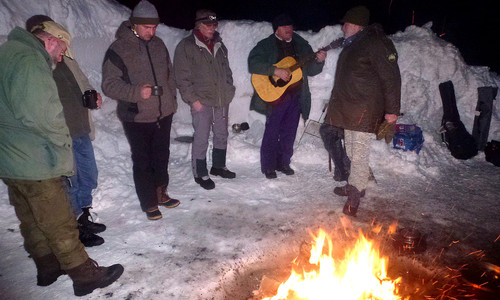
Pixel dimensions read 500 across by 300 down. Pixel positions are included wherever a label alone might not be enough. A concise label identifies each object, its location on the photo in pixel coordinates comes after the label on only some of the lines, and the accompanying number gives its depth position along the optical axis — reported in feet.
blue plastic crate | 20.72
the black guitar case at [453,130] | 21.16
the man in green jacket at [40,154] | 7.40
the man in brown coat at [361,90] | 12.00
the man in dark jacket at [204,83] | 14.99
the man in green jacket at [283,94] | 16.69
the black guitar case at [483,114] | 22.63
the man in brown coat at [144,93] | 11.92
